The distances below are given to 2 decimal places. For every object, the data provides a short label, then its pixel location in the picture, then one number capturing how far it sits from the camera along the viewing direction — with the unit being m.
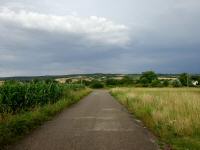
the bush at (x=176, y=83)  62.86
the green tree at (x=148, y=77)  78.46
